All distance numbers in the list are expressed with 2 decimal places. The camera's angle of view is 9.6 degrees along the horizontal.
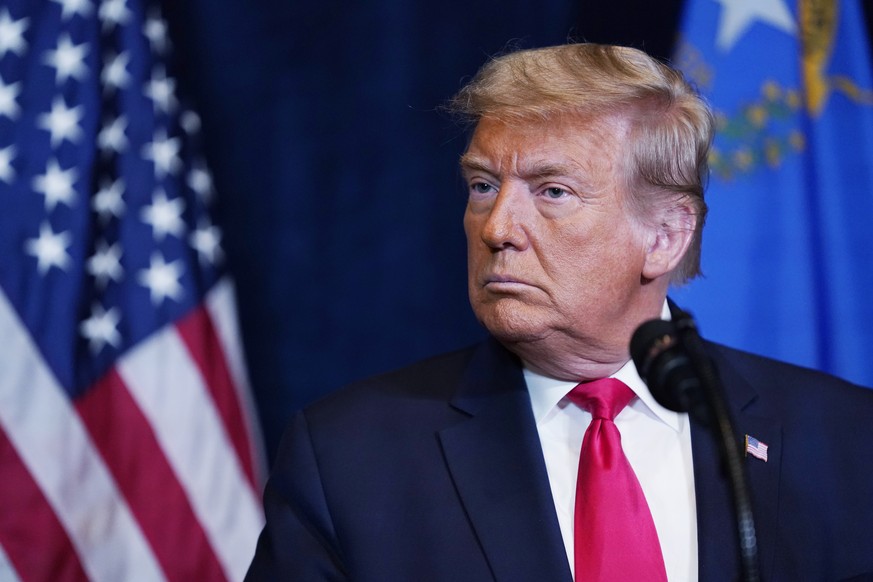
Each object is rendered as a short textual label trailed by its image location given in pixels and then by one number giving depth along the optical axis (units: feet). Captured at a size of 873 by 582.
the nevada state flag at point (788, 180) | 15.02
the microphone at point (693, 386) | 12.66
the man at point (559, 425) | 13.56
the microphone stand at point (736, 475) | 12.65
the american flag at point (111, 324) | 14.58
